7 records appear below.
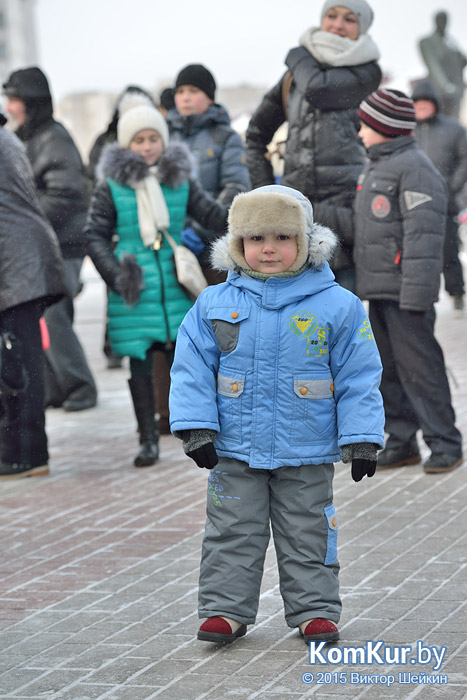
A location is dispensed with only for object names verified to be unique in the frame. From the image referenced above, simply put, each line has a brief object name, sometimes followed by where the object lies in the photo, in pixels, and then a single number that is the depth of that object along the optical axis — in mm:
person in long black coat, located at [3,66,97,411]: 16747
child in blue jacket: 8165
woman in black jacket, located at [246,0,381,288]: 13744
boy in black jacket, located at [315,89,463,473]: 12515
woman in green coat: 13975
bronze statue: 31318
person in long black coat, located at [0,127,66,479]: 13476
